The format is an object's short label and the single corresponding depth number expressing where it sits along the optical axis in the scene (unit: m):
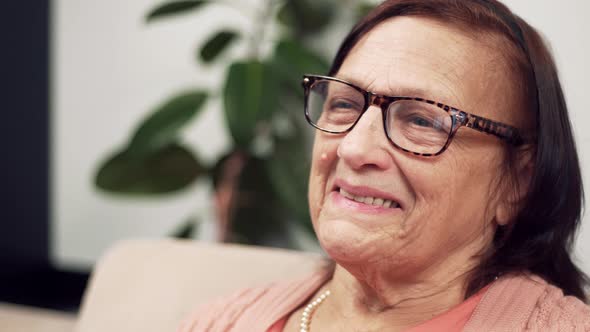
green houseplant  2.00
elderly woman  1.01
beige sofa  1.37
